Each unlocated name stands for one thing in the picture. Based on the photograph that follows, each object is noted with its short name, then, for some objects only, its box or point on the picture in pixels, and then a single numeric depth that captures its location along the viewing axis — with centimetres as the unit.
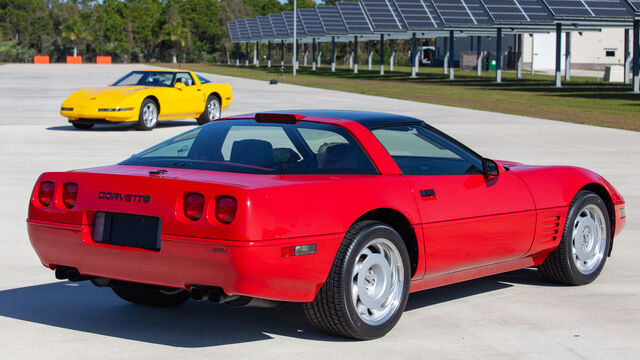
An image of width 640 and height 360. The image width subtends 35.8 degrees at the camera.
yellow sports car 1962
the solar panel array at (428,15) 4472
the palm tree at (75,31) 15275
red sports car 473
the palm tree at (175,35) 15225
